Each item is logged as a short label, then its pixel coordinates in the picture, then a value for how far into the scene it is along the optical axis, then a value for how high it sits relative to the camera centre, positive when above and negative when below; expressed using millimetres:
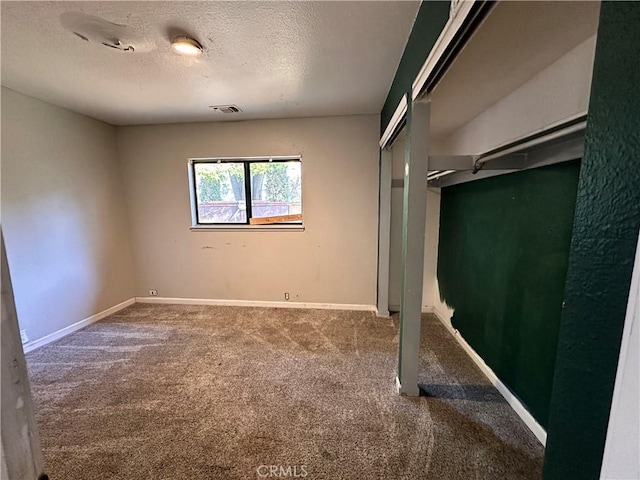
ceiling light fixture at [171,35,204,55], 1714 +1126
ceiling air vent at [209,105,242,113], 2924 +1180
